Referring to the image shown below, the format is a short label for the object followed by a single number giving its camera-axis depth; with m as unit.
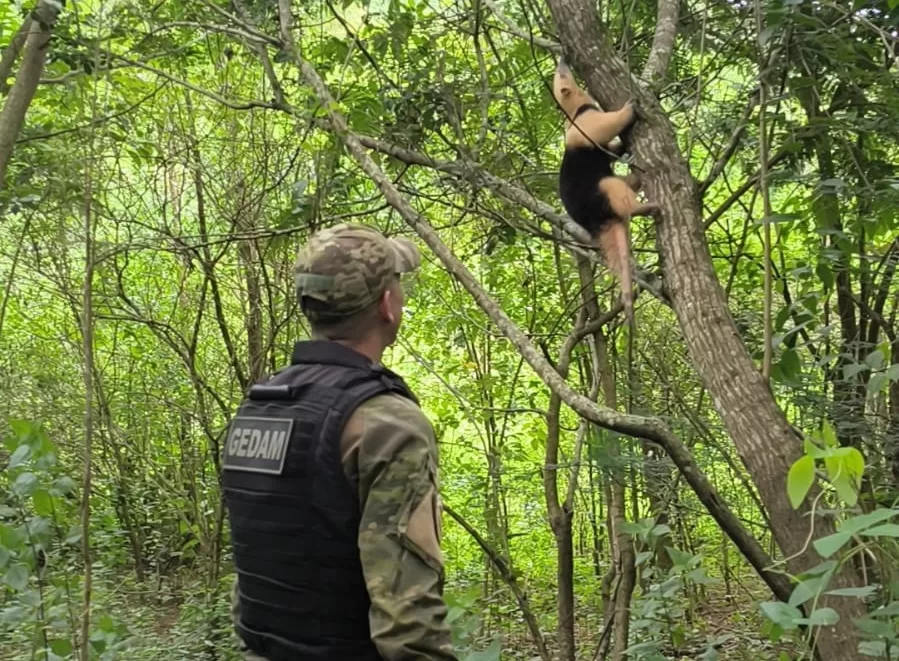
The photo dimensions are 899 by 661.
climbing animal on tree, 3.28
